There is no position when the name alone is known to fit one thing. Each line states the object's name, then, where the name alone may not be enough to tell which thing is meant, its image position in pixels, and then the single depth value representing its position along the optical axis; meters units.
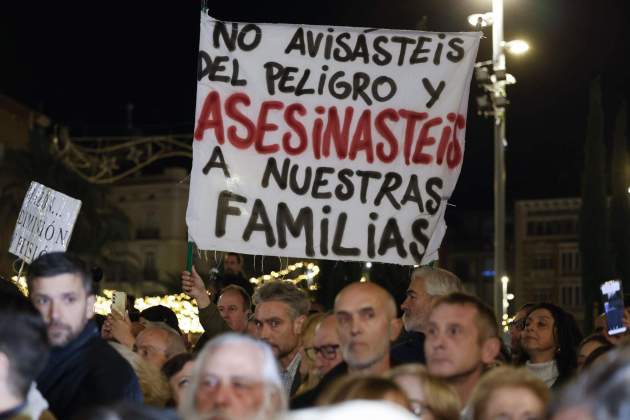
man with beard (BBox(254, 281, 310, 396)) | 7.09
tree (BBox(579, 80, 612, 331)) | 46.66
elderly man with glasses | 3.60
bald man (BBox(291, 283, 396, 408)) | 5.50
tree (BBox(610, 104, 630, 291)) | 46.56
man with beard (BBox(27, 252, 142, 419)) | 4.91
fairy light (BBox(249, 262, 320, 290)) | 13.34
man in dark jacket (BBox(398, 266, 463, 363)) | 7.18
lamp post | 15.63
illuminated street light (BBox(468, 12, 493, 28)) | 14.45
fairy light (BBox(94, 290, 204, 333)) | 18.64
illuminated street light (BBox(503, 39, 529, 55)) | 16.02
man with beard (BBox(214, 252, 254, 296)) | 10.14
